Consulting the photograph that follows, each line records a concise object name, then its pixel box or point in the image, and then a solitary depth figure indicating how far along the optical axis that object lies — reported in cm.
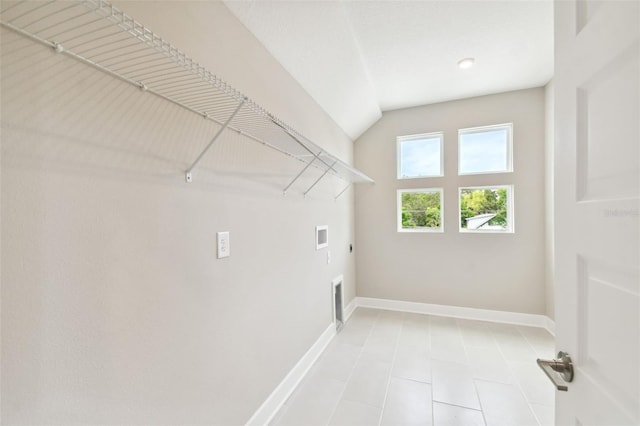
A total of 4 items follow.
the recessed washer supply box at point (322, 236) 247
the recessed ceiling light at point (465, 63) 242
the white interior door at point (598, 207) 51
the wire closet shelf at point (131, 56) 62
